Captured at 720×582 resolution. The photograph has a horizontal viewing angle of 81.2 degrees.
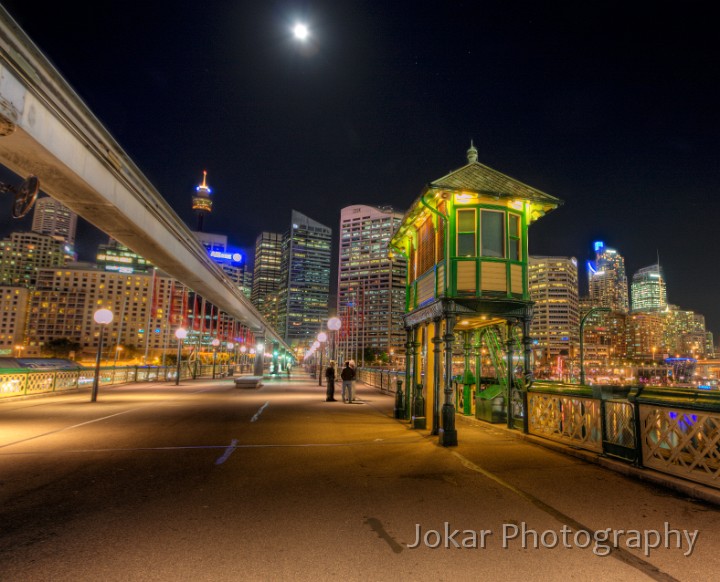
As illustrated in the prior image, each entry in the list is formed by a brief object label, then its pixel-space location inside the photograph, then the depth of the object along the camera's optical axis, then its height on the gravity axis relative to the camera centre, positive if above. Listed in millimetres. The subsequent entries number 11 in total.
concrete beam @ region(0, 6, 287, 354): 7441 +4336
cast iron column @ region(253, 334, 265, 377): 46931 -1790
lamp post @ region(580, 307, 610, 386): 25056 +2377
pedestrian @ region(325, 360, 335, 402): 20531 -1817
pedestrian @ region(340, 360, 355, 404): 19672 -1626
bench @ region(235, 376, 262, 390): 29016 -2674
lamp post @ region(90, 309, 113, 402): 18422 +810
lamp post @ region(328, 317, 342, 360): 29938 +1610
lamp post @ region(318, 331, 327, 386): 34675 +676
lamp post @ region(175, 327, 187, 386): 33900 +658
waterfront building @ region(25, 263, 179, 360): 163875 +13508
